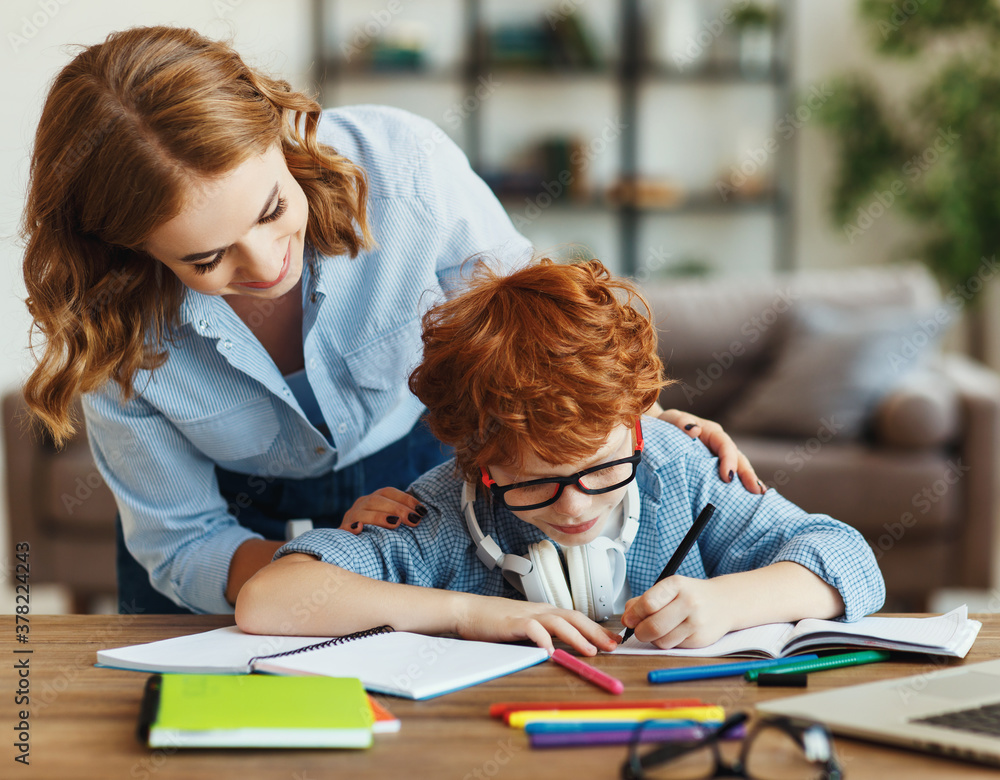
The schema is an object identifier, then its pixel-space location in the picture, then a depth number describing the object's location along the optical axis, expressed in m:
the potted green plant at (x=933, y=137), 4.07
